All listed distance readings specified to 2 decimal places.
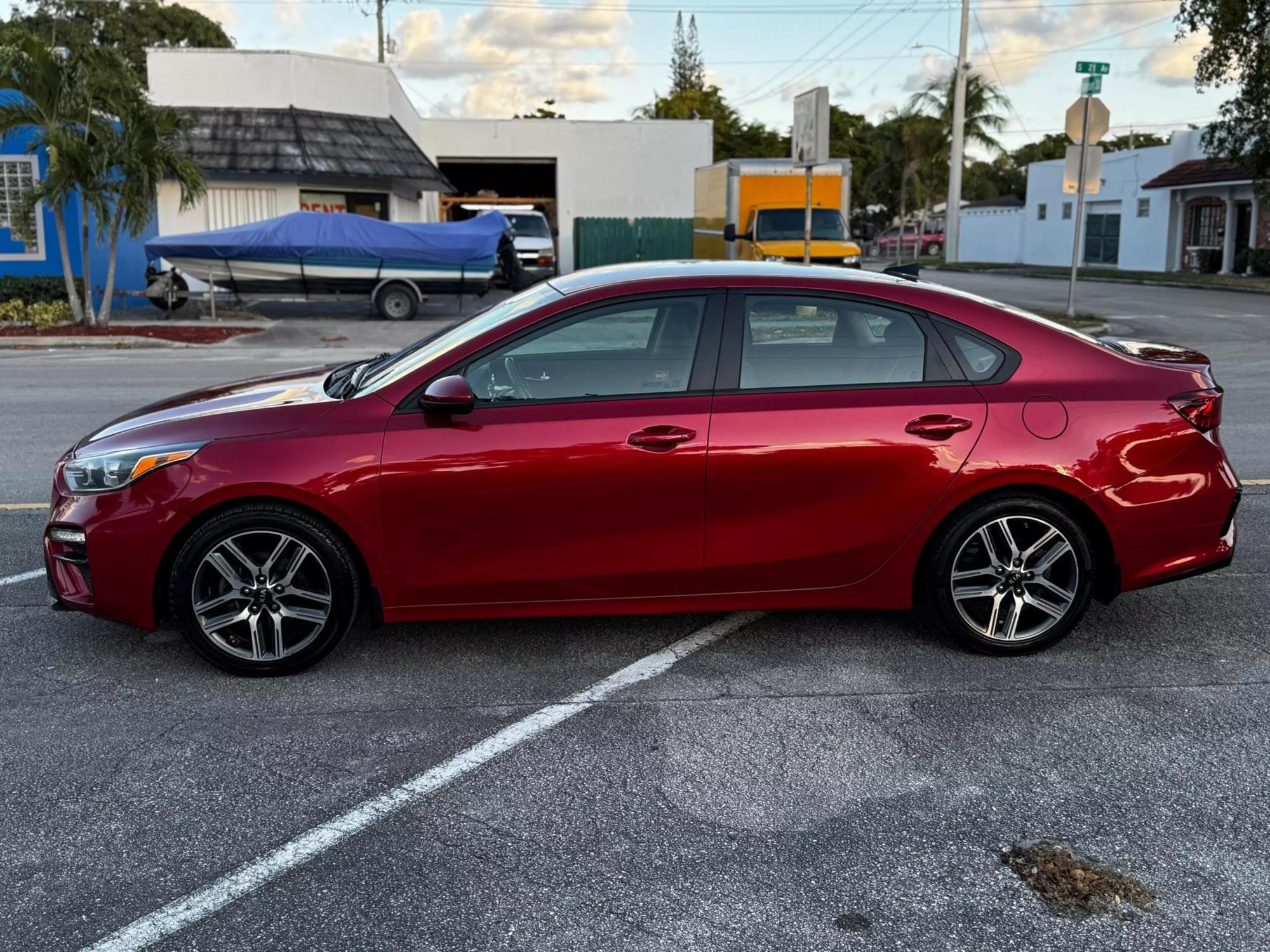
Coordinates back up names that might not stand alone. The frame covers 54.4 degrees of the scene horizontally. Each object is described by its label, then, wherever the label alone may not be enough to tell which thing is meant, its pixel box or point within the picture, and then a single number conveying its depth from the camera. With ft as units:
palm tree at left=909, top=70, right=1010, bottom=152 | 192.44
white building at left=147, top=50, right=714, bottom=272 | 89.04
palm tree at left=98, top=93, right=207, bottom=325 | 63.72
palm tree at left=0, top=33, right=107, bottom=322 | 61.62
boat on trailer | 72.18
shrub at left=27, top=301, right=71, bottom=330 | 68.44
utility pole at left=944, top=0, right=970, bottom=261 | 143.54
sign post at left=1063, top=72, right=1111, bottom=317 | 58.34
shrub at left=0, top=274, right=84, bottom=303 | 75.97
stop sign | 59.72
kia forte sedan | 15.30
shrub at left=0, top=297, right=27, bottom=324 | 70.54
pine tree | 305.73
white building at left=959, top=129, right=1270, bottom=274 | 132.67
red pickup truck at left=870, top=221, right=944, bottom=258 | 206.90
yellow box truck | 73.92
